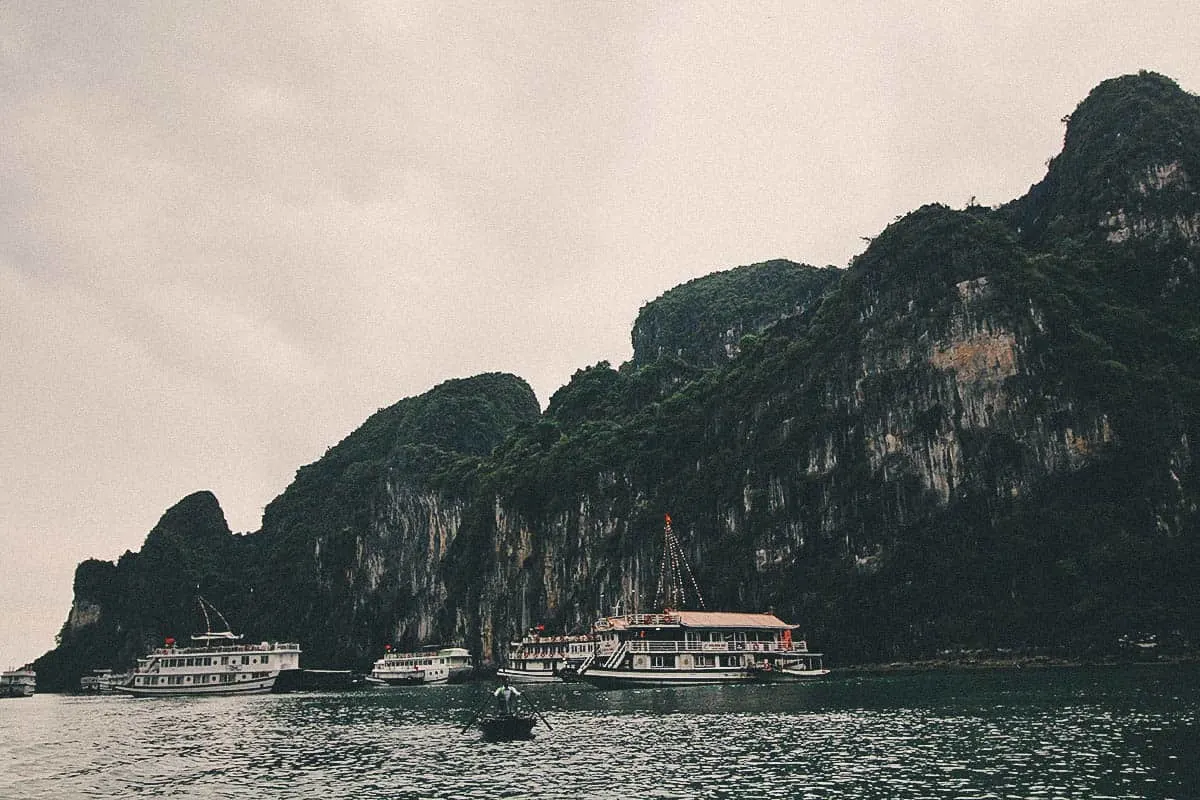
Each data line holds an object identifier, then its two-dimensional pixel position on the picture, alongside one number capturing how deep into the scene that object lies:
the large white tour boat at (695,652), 88.81
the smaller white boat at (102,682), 156.12
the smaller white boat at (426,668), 135.88
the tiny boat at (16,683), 159.50
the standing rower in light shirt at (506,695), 47.62
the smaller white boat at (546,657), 115.16
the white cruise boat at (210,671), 111.40
